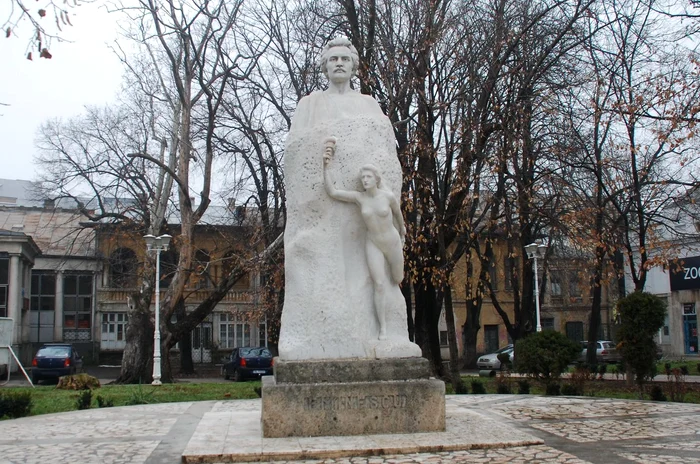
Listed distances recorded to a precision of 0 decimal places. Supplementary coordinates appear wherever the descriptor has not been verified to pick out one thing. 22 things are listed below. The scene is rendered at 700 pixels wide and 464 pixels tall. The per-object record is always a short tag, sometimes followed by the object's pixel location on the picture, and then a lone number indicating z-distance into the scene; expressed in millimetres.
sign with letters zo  35000
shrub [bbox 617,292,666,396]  13617
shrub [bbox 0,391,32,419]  10891
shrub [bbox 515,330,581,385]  14695
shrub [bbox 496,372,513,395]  13492
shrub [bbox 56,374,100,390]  17422
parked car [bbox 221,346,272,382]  26641
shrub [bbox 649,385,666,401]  11922
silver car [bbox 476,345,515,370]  32125
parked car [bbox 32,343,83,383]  26406
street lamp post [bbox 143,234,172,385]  20703
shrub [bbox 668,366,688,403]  12172
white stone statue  7809
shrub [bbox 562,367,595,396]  13344
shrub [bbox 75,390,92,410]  11875
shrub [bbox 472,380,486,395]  13914
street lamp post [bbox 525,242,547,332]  21625
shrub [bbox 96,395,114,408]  11898
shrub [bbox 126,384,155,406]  12328
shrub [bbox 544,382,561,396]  12867
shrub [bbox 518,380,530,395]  13891
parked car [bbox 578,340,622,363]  35344
